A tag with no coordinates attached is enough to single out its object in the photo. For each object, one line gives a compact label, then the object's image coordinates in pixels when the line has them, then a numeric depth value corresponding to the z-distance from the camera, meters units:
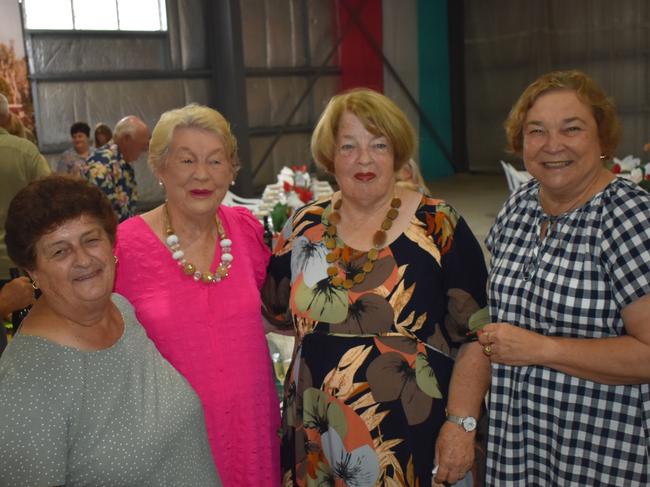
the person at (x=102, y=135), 8.65
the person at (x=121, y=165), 5.34
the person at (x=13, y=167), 3.73
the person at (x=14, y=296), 2.45
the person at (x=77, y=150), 8.04
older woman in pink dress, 2.05
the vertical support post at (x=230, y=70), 11.29
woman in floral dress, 1.91
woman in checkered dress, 1.62
